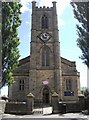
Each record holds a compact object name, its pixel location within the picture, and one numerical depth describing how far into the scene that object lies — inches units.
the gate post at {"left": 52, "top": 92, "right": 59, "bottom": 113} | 451.3
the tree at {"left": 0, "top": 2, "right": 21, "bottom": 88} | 360.9
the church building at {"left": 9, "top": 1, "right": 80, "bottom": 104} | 672.2
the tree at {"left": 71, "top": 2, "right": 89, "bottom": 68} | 355.7
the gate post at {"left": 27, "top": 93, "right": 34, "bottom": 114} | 442.4
